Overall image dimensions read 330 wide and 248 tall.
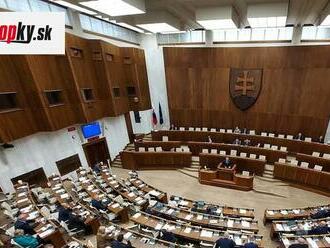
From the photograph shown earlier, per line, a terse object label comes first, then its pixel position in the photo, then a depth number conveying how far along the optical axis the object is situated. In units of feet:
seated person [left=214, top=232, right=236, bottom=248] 15.93
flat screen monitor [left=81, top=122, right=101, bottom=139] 34.78
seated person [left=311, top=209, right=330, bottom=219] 20.43
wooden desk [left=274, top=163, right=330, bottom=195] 27.51
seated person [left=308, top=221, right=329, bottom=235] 17.88
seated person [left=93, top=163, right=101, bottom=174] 31.45
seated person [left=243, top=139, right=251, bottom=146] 35.90
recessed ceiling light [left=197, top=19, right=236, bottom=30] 23.30
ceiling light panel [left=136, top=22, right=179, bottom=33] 25.95
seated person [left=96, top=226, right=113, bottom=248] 16.78
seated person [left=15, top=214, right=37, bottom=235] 19.04
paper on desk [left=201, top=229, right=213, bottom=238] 18.18
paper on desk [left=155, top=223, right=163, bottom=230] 19.11
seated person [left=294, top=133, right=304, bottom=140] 36.24
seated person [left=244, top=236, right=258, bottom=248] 15.63
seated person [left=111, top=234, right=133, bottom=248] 15.70
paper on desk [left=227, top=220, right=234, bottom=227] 19.57
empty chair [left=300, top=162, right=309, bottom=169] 28.96
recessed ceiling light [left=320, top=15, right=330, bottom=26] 23.11
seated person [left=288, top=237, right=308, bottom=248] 15.80
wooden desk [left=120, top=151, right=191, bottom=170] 36.01
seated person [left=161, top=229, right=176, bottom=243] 17.53
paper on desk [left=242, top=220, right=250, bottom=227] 19.63
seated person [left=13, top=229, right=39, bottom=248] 16.84
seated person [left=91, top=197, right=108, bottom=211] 22.65
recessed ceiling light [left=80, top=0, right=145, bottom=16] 16.29
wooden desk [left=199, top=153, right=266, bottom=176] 31.40
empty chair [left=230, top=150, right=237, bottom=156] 34.37
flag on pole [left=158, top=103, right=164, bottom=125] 47.78
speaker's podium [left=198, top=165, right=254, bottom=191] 29.32
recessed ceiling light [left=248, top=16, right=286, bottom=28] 22.59
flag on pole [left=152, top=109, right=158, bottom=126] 46.34
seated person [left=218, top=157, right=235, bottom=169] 31.31
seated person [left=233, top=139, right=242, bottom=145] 36.45
